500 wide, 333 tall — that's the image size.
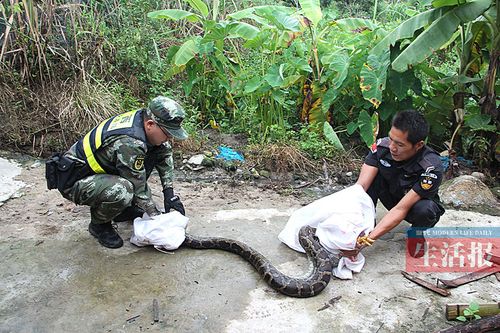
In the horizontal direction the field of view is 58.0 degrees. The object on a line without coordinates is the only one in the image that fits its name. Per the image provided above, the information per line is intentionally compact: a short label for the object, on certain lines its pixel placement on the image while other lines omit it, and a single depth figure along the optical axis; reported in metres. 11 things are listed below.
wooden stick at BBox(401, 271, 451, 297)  3.32
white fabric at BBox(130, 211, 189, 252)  3.76
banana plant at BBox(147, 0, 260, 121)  5.96
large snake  3.29
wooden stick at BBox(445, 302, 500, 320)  2.95
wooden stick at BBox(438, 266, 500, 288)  3.43
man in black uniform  3.52
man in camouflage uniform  3.58
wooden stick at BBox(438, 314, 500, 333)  2.73
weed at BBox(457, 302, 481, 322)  2.97
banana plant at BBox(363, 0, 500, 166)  4.74
